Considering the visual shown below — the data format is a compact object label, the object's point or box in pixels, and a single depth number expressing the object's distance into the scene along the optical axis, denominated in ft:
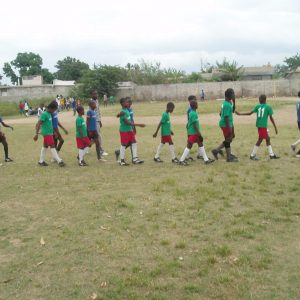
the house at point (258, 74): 227.61
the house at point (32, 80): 209.69
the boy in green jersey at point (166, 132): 35.53
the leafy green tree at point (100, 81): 159.63
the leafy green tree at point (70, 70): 279.49
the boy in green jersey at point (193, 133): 33.86
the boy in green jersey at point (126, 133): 34.96
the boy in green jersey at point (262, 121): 35.12
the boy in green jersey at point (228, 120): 34.18
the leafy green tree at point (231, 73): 176.86
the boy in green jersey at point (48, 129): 36.19
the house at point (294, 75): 155.91
